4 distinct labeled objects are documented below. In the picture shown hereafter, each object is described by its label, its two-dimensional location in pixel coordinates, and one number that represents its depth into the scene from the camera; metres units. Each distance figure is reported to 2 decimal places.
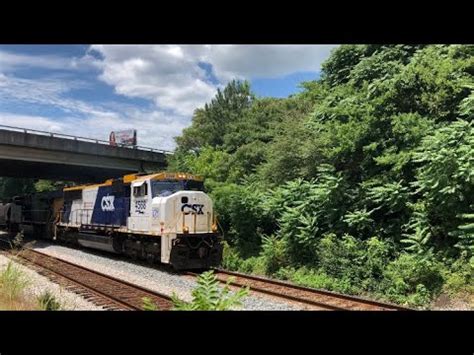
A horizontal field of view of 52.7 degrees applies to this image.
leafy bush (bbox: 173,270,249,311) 4.35
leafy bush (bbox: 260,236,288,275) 14.55
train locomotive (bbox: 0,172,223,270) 13.98
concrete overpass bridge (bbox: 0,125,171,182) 26.89
